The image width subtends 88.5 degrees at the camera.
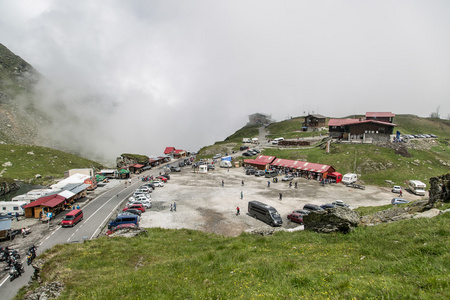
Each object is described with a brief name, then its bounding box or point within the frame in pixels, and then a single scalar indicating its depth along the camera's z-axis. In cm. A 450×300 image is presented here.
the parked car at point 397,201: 3858
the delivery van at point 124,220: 3083
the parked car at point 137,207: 3835
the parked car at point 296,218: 3297
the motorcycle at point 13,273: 2045
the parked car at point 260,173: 6606
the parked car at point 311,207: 3694
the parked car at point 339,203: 3897
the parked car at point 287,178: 5958
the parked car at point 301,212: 3408
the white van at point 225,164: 7812
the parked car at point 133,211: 3619
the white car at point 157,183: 5584
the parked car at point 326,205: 3781
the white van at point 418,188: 4668
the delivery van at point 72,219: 3278
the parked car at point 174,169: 7564
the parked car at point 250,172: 6870
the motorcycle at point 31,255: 2316
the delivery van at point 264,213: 3207
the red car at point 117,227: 2840
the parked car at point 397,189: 4854
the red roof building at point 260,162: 7272
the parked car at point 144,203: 4109
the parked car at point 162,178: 6121
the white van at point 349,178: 5520
